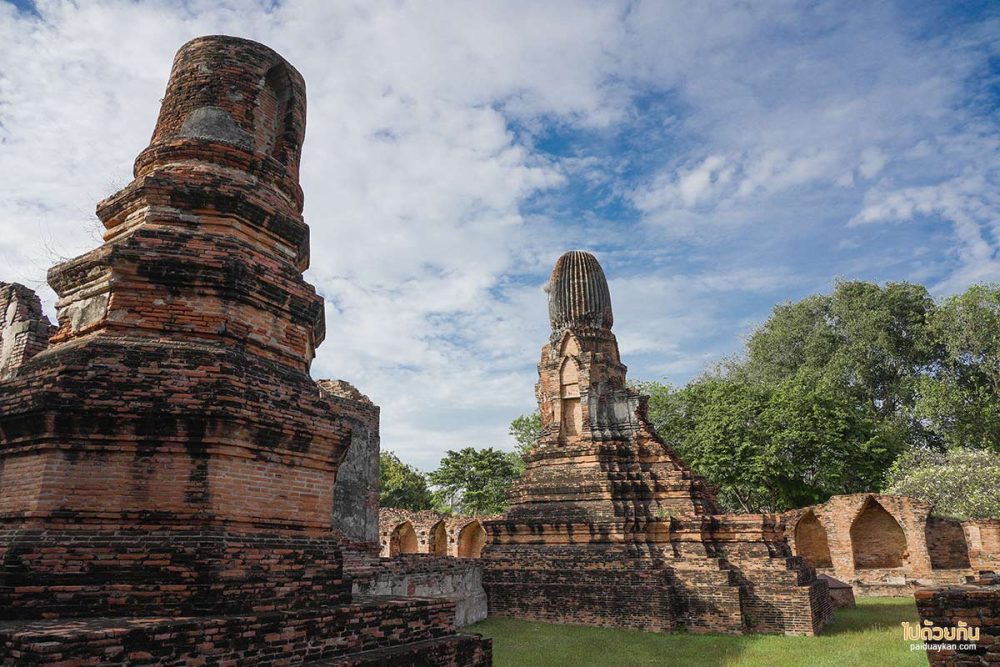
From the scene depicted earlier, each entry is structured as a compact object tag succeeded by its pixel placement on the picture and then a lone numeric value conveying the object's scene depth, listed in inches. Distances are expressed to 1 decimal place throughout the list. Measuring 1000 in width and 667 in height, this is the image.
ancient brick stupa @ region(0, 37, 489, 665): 172.6
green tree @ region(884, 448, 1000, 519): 792.9
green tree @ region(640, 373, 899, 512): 992.2
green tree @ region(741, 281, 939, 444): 1194.6
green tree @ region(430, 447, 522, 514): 1421.0
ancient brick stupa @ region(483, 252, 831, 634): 474.9
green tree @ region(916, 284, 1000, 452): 1032.8
